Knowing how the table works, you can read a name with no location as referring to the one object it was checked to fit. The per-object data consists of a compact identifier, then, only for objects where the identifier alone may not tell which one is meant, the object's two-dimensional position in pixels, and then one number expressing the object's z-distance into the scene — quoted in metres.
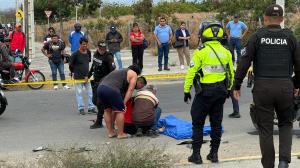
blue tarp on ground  9.38
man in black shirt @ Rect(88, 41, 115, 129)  11.03
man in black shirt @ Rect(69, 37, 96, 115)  12.33
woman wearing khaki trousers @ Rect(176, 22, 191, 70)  20.02
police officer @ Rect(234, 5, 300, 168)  6.23
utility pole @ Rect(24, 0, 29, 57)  19.88
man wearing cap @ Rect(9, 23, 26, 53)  19.36
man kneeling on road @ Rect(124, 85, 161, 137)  9.59
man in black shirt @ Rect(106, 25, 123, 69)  18.97
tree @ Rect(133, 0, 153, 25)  41.03
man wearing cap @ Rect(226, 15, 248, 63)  20.14
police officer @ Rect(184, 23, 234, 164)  7.29
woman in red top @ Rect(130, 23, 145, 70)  19.16
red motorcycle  16.80
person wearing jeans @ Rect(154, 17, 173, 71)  19.38
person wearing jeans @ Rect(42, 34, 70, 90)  16.34
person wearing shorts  9.41
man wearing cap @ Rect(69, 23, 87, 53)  17.77
